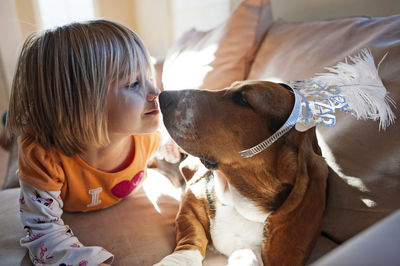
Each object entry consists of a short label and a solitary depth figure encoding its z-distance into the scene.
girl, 0.84
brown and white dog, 0.61
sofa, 0.65
